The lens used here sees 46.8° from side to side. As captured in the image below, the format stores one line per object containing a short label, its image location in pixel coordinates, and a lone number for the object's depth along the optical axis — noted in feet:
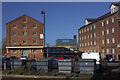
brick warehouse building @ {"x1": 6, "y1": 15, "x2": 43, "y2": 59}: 136.14
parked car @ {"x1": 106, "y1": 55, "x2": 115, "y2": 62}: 92.13
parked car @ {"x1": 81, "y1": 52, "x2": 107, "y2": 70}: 44.41
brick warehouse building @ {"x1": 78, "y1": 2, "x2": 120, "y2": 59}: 121.64
